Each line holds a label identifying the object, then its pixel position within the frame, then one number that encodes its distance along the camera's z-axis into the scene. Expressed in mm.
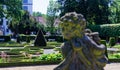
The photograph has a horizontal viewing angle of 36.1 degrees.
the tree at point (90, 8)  34028
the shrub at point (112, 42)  20206
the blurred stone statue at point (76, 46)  4238
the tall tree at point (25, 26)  39318
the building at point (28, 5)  70094
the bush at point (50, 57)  10410
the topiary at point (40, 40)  19713
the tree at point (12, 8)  28238
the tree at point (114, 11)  36480
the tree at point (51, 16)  46438
